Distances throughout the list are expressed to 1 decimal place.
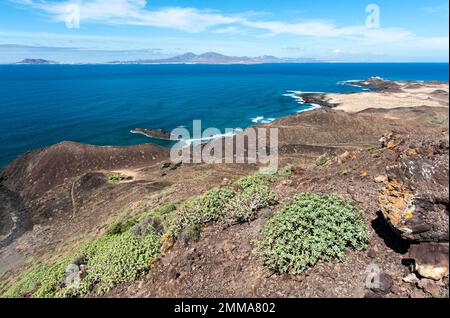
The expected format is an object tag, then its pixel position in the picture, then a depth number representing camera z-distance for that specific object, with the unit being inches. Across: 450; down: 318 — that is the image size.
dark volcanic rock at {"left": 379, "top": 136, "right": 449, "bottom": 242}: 267.3
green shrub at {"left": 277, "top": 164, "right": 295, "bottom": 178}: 606.2
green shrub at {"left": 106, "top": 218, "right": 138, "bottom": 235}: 629.6
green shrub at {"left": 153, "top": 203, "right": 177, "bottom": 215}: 624.7
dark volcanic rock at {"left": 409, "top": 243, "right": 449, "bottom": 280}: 259.3
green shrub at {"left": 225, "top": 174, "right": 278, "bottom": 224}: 434.6
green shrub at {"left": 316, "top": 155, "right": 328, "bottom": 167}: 662.0
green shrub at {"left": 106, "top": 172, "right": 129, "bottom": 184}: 1364.8
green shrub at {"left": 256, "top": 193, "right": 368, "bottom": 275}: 319.9
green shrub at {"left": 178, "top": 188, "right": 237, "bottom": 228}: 454.3
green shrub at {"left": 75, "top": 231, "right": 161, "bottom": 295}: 400.1
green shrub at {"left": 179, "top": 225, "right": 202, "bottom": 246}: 422.9
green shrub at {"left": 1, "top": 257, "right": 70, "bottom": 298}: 455.4
